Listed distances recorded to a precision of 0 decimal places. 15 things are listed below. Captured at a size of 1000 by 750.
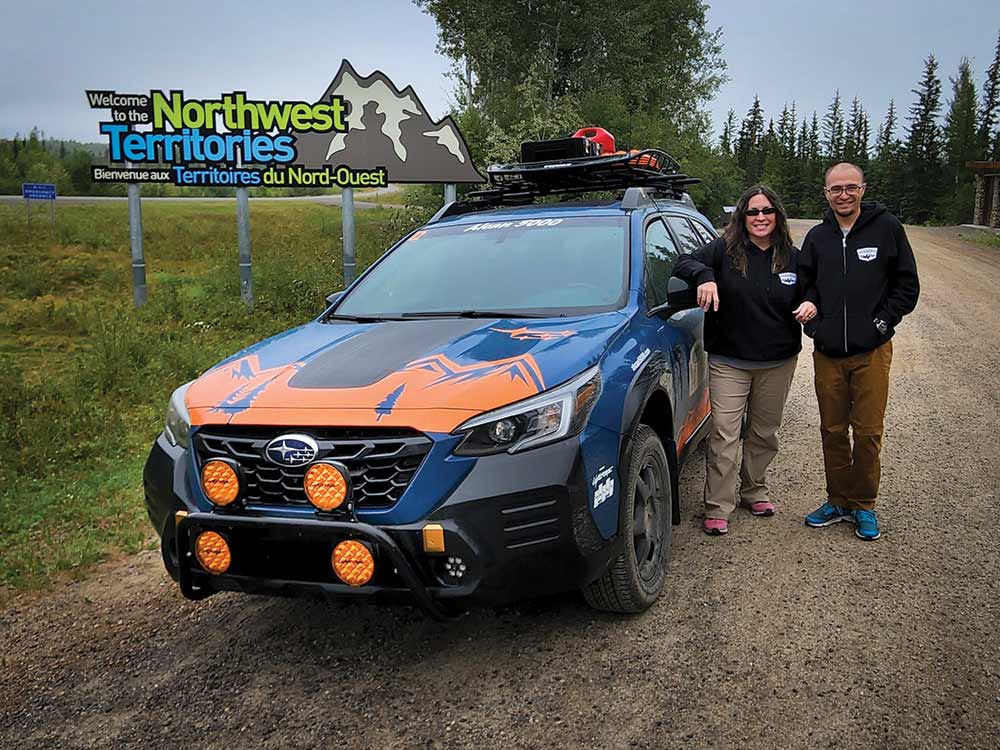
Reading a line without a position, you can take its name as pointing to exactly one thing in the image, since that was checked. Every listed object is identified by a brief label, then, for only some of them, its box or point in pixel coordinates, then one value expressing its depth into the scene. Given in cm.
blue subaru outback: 293
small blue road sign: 1616
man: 453
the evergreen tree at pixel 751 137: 10231
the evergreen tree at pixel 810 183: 8012
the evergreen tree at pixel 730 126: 10900
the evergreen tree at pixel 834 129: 9362
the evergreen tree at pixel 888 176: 7194
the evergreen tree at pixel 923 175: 7056
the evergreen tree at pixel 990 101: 6975
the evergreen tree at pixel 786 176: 8412
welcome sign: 1219
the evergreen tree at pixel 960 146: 6569
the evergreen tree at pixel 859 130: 8996
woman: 469
